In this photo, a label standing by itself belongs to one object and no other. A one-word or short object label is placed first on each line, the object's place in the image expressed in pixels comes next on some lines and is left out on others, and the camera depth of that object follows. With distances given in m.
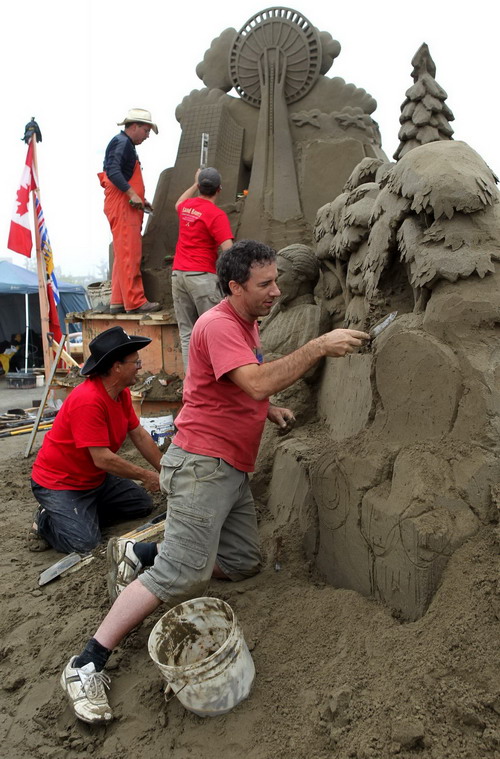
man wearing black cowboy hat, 2.95
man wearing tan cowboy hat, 5.30
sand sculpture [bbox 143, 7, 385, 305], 6.48
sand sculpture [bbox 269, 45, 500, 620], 1.92
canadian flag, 6.41
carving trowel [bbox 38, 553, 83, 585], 2.84
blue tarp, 11.34
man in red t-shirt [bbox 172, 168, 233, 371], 4.61
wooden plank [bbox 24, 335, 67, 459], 5.24
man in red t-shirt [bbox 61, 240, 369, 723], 1.98
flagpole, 6.38
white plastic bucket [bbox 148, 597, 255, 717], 1.73
